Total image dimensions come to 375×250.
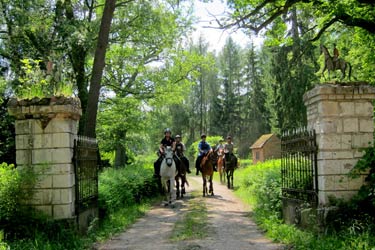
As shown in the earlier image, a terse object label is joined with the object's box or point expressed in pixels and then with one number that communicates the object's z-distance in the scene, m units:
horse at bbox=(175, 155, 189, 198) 16.80
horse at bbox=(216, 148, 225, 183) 21.86
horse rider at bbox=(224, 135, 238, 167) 20.48
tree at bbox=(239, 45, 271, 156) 60.31
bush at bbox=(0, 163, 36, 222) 7.73
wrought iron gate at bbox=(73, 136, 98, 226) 8.73
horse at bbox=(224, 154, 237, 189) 20.25
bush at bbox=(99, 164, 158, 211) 11.55
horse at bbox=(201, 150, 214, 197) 17.61
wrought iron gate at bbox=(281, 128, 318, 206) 8.27
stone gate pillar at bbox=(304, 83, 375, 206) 7.87
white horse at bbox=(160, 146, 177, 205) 14.34
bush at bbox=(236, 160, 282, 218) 10.92
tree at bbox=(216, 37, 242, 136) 64.38
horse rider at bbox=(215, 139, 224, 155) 22.25
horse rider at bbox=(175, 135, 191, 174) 16.83
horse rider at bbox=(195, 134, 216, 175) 18.41
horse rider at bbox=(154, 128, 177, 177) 15.54
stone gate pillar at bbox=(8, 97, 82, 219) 8.30
